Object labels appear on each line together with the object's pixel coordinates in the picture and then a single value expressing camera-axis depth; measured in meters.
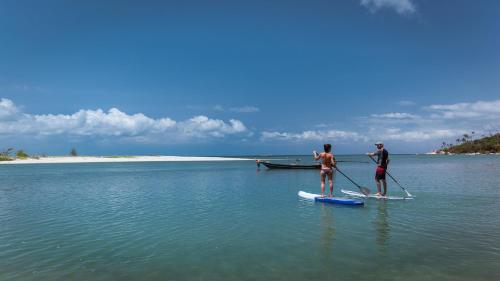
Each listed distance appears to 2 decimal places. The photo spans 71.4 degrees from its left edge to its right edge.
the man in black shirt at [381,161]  18.78
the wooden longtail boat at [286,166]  55.00
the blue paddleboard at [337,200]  16.55
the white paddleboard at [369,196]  18.58
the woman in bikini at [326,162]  17.67
